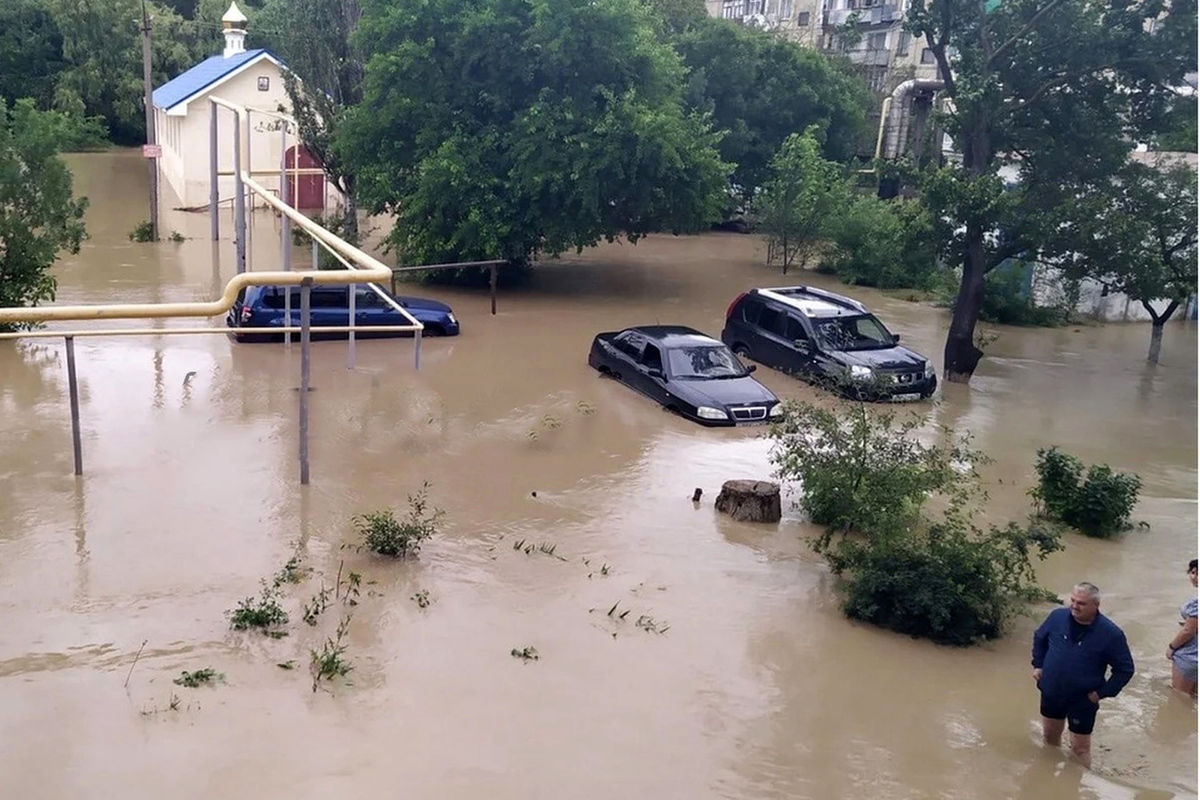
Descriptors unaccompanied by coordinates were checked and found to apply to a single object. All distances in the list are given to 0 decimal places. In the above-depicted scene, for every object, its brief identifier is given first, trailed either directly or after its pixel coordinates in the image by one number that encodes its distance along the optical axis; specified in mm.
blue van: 19031
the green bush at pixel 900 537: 9578
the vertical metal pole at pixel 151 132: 29719
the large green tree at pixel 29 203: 17969
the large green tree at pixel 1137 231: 18078
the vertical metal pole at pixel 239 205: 23584
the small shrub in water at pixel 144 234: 30719
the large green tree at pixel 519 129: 23109
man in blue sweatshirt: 7207
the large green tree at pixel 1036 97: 17859
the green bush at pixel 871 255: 28542
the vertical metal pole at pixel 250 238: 27569
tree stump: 12016
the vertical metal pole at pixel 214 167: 27969
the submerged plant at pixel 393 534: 10328
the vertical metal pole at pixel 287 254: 17922
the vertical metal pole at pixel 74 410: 12000
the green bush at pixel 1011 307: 25469
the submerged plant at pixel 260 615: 8812
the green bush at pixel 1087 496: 12328
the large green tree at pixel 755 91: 36375
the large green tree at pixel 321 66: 27938
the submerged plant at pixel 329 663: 8109
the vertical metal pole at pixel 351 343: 17406
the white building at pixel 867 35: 50188
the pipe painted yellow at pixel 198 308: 10562
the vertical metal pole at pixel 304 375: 11570
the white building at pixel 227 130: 36125
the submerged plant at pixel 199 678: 7898
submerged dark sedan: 15719
